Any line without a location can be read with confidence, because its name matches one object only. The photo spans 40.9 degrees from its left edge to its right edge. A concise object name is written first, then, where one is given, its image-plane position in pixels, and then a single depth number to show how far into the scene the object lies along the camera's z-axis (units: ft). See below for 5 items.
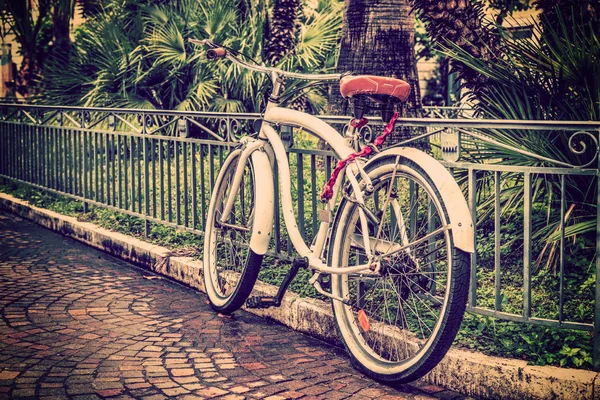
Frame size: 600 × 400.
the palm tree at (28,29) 56.95
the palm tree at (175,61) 38.93
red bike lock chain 13.48
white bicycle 12.16
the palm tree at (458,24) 21.48
